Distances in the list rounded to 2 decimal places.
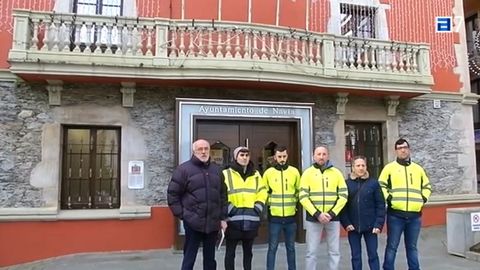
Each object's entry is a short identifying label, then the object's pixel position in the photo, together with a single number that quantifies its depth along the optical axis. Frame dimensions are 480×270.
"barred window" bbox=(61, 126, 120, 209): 8.99
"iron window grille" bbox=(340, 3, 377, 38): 11.07
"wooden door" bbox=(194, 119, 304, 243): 9.41
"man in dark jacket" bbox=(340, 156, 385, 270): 5.79
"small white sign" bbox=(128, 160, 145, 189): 9.03
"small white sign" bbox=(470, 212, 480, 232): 7.80
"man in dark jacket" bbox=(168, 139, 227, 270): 5.29
